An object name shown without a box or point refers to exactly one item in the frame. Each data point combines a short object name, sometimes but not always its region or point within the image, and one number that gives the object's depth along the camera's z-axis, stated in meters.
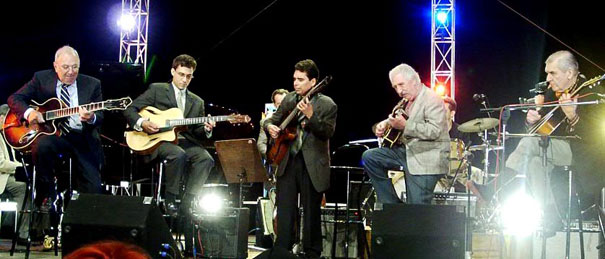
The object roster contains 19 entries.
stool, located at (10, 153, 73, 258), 5.94
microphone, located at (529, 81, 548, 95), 5.55
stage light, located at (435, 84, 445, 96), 12.39
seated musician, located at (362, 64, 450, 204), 5.48
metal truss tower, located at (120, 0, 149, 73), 12.98
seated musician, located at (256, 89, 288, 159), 6.31
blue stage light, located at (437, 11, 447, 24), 12.84
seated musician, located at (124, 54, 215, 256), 6.38
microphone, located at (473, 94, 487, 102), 6.69
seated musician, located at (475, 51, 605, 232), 5.54
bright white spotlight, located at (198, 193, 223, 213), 8.11
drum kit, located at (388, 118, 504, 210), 7.93
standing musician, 5.83
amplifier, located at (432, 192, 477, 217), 6.70
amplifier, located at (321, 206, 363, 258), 6.98
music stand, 6.46
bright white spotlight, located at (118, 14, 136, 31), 13.12
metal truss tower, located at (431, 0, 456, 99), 12.52
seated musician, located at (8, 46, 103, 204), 5.99
